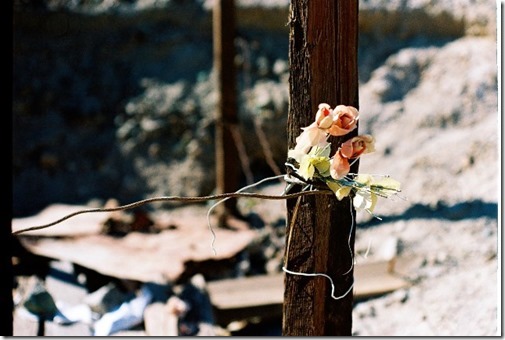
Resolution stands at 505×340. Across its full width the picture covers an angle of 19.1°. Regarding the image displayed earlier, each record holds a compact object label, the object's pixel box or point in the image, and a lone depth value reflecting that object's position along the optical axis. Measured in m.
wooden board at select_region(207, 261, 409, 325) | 3.46
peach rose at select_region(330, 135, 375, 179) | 2.22
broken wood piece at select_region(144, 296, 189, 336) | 3.14
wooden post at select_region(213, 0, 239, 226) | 4.73
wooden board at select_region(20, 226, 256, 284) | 3.70
